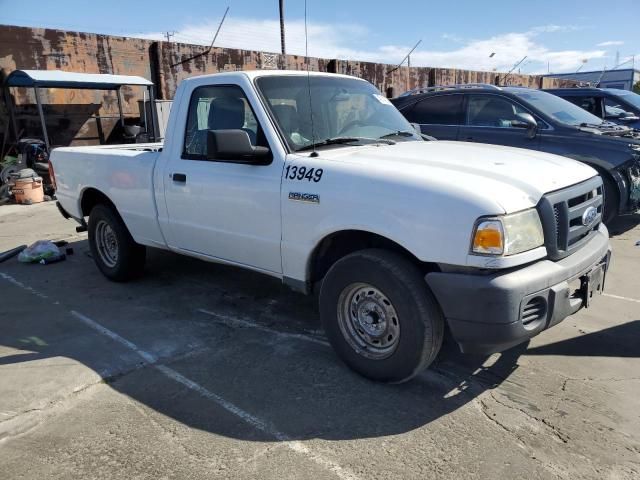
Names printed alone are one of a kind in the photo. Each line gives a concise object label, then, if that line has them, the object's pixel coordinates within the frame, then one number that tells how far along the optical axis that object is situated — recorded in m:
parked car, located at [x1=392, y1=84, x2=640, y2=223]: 6.65
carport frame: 11.18
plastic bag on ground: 6.39
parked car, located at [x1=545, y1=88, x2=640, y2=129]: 9.38
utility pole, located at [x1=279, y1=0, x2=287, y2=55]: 19.31
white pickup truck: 2.75
